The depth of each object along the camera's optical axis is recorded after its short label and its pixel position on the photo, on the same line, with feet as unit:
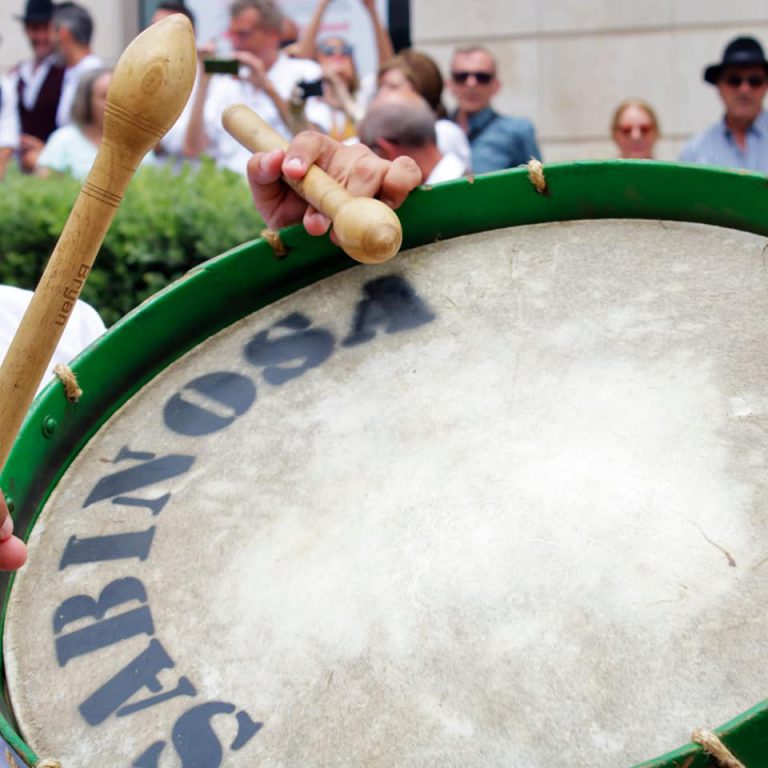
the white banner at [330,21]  24.56
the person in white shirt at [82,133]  16.96
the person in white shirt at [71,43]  20.72
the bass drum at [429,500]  4.10
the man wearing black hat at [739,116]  17.39
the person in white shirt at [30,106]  20.10
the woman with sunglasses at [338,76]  17.69
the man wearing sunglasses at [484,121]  17.39
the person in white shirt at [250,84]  17.31
